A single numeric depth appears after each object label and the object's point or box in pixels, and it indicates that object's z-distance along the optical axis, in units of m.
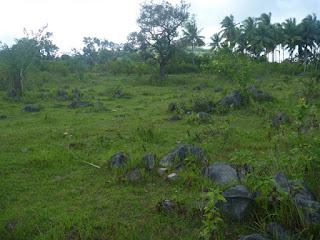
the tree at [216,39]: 60.47
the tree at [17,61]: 21.48
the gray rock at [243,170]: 6.53
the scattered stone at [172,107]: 15.91
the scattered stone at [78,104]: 18.28
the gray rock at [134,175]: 7.54
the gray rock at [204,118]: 13.24
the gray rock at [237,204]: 5.46
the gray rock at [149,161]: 7.93
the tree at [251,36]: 54.17
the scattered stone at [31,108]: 17.21
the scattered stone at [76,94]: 20.51
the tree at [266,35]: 53.00
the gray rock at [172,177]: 7.42
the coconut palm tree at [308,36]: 52.41
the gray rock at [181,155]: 8.05
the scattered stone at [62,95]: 20.99
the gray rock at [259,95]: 16.69
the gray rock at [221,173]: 6.89
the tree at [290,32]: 52.78
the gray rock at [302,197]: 4.74
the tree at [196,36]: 52.92
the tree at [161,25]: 33.31
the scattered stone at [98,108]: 16.94
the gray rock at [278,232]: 4.57
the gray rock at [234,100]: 15.50
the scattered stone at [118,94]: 22.40
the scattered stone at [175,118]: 14.04
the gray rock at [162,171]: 7.78
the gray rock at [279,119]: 11.87
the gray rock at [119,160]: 8.17
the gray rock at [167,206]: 6.10
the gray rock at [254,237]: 4.46
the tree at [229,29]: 57.88
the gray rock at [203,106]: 15.34
